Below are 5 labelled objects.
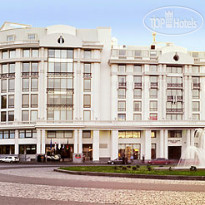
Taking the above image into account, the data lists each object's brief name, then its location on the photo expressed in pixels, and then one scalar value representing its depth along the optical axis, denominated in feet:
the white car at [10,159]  223.30
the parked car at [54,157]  231.30
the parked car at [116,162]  203.12
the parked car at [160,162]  206.40
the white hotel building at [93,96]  240.12
